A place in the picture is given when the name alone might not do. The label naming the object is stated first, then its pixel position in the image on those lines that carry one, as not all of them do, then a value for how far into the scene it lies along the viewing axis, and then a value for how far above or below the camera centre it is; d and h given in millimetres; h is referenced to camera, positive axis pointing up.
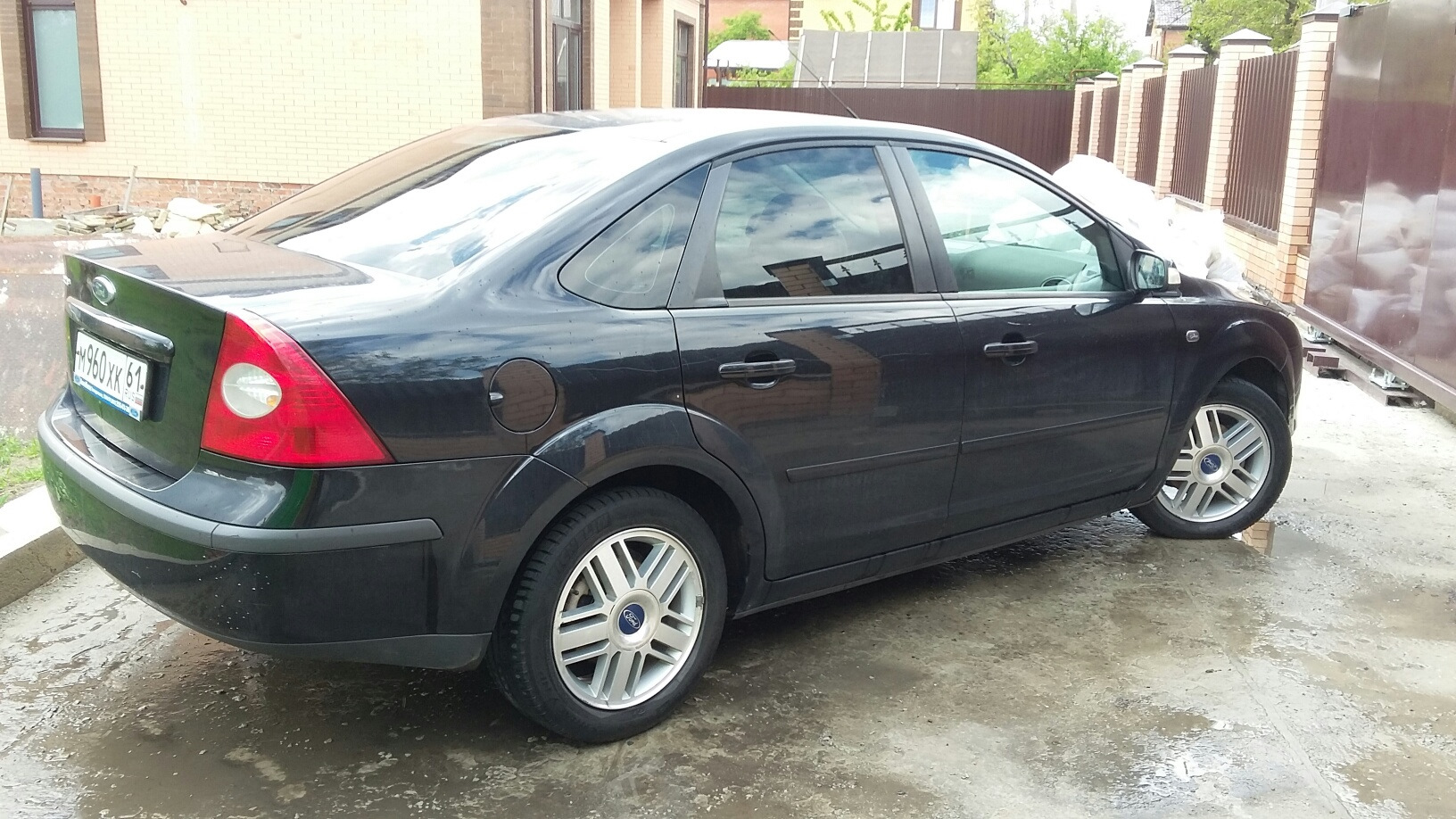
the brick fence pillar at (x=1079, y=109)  26531 +574
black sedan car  2799 -662
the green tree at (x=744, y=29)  46750 +3571
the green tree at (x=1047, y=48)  39406 +2859
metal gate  7469 -369
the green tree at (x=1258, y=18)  38969 +3720
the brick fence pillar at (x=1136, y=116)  21094 +354
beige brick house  14766 +415
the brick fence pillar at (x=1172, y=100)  17875 +537
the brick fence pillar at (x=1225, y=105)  14500 +385
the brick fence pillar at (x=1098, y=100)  24234 +702
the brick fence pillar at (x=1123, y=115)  21688 +377
